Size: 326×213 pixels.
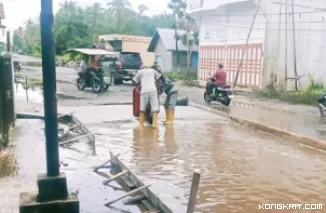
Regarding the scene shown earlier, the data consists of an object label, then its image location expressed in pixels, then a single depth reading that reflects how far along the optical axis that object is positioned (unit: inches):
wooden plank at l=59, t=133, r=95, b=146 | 311.0
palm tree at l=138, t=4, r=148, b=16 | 2368.4
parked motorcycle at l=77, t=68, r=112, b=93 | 757.9
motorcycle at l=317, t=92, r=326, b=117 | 502.9
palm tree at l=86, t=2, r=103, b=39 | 2152.3
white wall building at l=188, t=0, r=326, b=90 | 835.4
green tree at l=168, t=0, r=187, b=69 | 1333.7
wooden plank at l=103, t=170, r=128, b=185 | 219.7
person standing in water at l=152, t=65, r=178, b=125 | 409.4
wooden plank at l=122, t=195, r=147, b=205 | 194.7
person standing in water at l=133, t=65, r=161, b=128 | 386.9
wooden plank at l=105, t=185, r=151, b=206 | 192.5
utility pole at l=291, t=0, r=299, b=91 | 802.2
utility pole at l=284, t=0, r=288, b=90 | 839.7
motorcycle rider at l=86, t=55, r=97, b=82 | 767.3
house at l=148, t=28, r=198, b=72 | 1443.2
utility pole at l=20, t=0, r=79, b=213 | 127.1
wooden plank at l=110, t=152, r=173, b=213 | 176.9
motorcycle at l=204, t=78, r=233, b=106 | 606.9
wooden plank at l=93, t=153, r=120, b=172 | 247.9
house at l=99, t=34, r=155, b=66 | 1566.2
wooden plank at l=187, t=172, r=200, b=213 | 141.2
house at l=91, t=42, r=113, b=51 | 1488.7
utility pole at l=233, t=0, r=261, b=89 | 850.9
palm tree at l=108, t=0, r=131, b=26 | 2349.9
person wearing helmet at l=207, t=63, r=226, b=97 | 602.3
